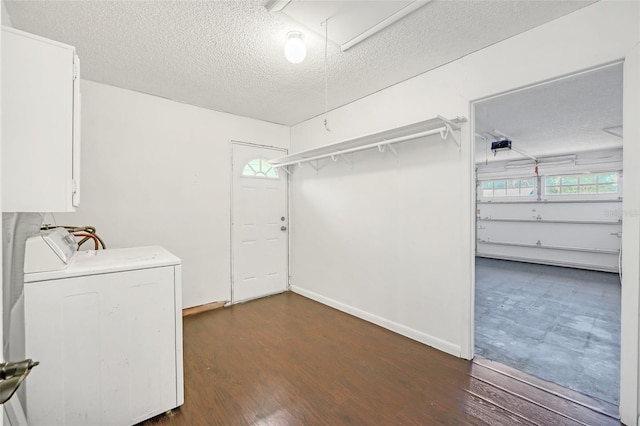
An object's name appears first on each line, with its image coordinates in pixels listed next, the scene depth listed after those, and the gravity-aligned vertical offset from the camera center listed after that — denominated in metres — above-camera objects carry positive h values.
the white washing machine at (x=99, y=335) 1.44 -0.68
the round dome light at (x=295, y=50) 1.95 +1.09
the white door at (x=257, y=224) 3.77 -0.21
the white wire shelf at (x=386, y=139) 2.39 +0.68
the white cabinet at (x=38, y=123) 1.23 +0.39
